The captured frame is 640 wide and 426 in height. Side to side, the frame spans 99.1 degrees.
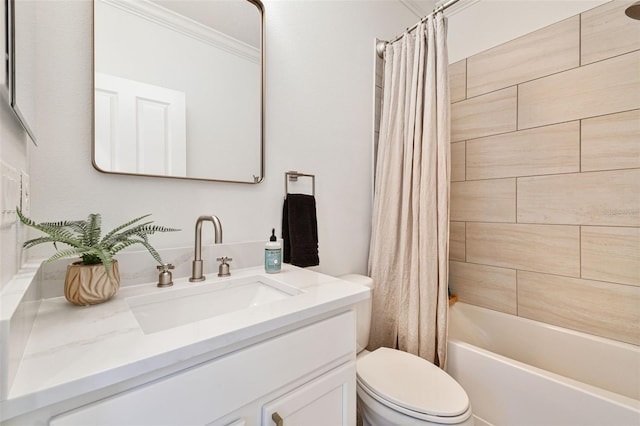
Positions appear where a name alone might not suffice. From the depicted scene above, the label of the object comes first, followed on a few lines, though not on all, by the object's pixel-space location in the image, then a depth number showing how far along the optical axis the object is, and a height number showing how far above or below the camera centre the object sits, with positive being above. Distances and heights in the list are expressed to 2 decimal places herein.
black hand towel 1.25 -0.09
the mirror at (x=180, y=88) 0.87 +0.45
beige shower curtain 1.35 +0.06
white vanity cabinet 0.47 -0.38
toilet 0.91 -0.66
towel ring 1.29 +0.17
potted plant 0.65 -0.13
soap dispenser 1.06 -0.18
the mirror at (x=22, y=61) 0.55 +0.35
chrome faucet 0.95 -0.16
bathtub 0.99 -0.72
